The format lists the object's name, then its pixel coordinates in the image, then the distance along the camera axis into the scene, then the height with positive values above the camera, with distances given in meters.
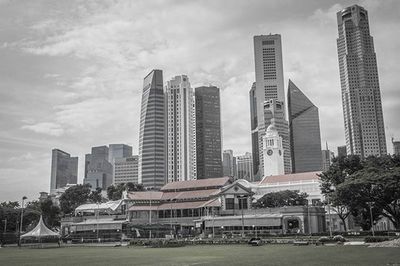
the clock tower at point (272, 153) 176.88 +26.78
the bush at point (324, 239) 64.70 -2.49
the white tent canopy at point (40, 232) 89.50 -1.03
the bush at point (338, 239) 64.31 -2.48
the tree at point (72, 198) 152.00 +9.29
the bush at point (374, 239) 60.31 -2.42
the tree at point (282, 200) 124.62 +6.12
